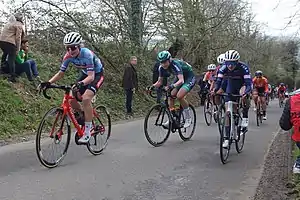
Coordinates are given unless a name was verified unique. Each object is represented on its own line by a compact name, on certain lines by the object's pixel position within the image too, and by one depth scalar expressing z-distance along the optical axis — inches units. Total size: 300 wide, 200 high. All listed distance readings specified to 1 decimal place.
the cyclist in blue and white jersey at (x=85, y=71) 292.3
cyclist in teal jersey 375.9
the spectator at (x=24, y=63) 508.4
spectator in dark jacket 649.6
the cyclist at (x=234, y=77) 360.8
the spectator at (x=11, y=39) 472.4
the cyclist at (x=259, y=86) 647.3
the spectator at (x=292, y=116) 256.4
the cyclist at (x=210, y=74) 629.6
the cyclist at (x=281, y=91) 1246.9
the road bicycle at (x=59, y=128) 277.9
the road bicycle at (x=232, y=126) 322.4
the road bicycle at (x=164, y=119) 372.8
